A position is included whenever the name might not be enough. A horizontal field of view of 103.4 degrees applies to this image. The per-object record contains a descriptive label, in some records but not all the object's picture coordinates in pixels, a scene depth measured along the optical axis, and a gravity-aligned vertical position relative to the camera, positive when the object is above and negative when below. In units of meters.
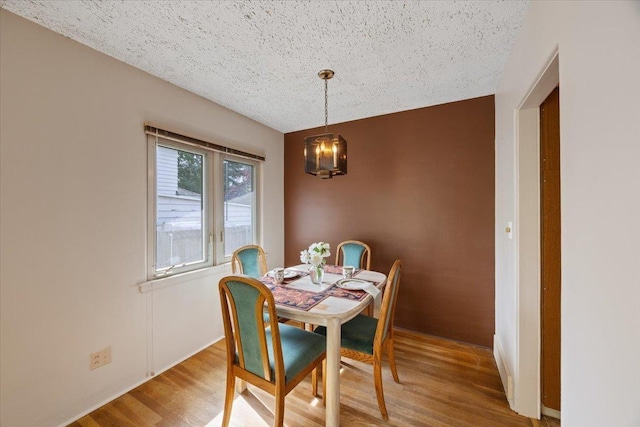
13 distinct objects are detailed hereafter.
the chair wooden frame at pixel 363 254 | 2.74 -0.47
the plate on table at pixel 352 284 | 1.90 -0.55
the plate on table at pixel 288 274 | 2.21 -0.54
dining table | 1.48 -0.58
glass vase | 2.05 -0.49
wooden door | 1.56 -0.18
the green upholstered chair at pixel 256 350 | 1.31 -0.79
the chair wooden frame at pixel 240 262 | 2.34 -0.46
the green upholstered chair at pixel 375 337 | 1.63 -0.86
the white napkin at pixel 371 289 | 1.82 -0.56
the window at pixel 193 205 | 2.20 +0.09
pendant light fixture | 1.93 +0.46
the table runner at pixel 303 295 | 1.64 -0.57
